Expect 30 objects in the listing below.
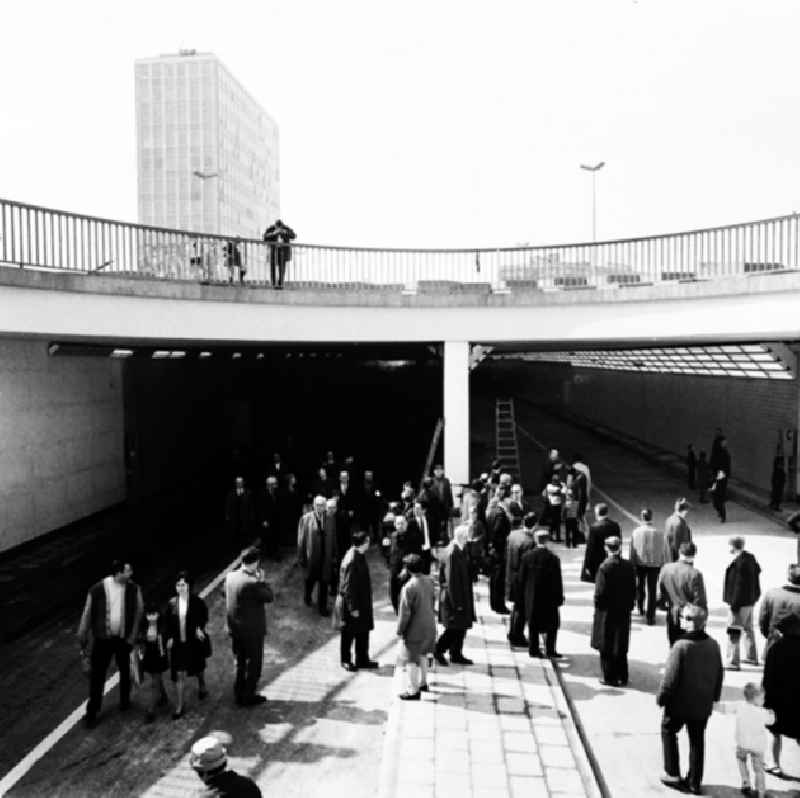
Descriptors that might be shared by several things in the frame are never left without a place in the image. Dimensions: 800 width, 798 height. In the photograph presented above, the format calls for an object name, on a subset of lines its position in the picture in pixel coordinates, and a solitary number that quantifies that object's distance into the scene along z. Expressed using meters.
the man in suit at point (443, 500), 13.36
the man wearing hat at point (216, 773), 3.85
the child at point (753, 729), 5.50
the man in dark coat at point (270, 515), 13.49
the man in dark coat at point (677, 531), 9.82
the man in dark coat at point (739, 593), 8.12
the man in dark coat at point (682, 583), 7.74
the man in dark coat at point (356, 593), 8.18
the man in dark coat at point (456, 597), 8.07
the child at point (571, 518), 13.70
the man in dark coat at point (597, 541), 9.40
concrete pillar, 16.50
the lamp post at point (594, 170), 33.94
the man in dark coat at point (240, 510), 13.09
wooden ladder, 23.83
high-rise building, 109.81
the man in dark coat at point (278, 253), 15.95
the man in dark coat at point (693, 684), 5.66
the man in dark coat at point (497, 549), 10.12
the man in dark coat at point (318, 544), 10.20
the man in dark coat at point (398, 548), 9.81
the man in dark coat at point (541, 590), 8.24
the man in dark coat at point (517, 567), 8.77
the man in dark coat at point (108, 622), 7.30
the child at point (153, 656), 7.39
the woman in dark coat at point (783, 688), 5.98
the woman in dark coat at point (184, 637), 7.39
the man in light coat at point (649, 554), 9.39
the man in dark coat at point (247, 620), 7.54
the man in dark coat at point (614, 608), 7.62
